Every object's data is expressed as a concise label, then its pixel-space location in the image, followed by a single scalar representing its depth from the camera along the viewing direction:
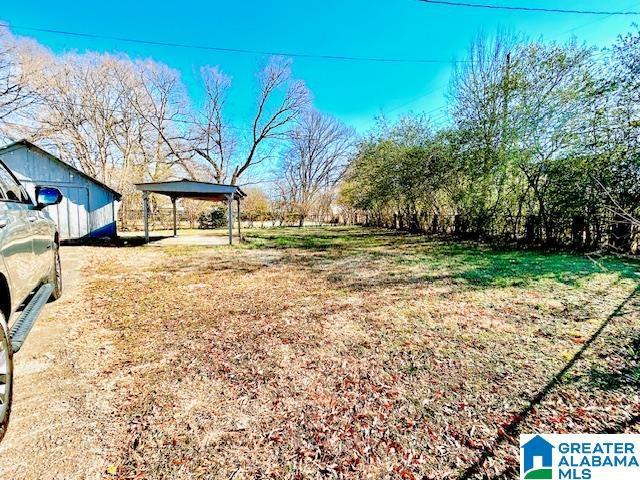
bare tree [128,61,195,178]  19.57
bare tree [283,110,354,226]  28.47
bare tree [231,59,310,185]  22.44
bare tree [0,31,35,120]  13.70
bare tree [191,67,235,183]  22.02
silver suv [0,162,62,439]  1.59
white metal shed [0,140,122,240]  9.73
